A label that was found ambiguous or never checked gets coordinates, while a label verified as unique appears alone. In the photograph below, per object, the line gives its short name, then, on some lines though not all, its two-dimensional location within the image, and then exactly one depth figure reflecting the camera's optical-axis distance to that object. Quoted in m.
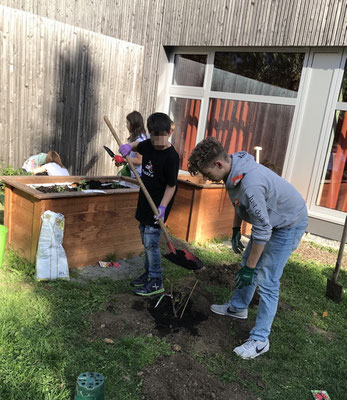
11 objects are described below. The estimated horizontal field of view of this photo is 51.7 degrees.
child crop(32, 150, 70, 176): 5.09
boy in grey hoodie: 2.54
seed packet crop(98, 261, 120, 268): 4.35
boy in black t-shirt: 3.35
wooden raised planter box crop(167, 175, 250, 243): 5.51
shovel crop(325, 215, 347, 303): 4.18
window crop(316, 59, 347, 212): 6.10
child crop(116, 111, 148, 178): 4.70
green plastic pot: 2.02
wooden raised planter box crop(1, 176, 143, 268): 3.82
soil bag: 3.67
